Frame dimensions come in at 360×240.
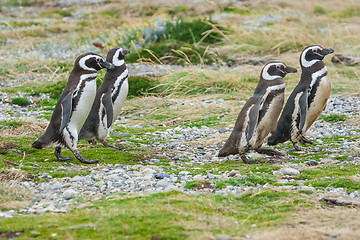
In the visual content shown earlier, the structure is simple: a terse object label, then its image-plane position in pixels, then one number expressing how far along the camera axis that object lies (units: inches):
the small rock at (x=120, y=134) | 620.7
